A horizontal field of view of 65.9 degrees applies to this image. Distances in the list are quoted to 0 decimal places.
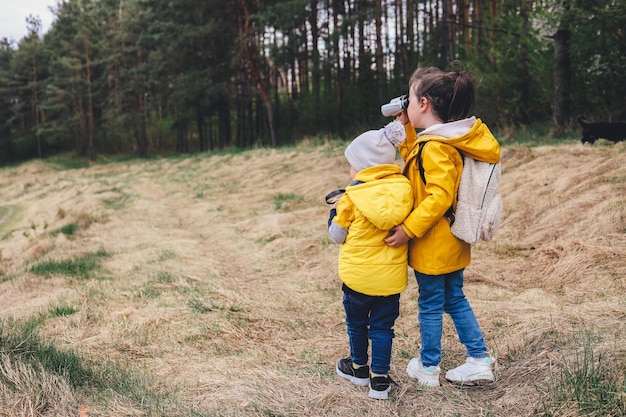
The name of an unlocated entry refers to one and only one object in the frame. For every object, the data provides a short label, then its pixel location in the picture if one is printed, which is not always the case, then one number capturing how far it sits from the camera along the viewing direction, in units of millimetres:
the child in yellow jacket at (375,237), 2666
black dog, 8797
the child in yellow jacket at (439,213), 2658
